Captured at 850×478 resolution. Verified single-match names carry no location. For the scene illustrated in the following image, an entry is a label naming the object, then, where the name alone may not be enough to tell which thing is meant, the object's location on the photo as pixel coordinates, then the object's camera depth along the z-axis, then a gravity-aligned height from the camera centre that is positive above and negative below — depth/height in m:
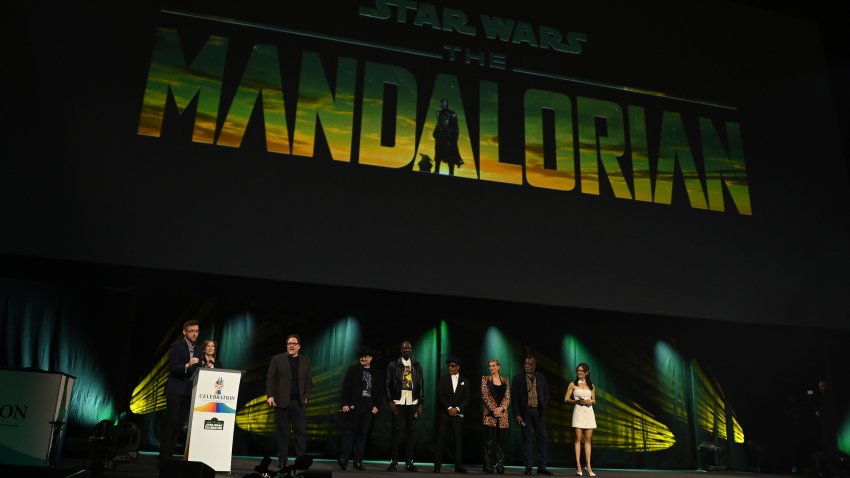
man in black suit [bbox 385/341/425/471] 7.52 +0.64
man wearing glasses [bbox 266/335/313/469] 6.76 +0.60
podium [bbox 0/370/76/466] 6.04 +0.28
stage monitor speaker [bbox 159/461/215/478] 3.57 -0.07
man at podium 5.96 +0.56
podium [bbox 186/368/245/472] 5.45 +0.27
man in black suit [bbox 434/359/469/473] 7.55 +0.58
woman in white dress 7.52 +0.61
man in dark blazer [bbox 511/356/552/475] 7.72 +0.60
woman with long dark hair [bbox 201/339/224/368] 6.42 +0.86
